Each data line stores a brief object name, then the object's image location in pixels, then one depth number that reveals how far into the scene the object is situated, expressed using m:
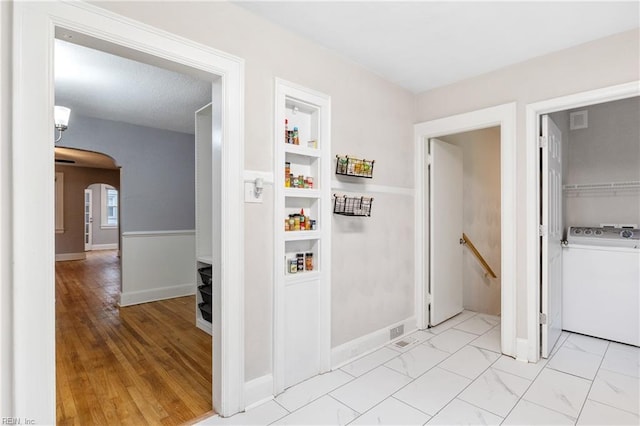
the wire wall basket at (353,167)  2.56
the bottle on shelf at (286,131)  2.30
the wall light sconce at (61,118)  3.00
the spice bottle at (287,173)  2.29
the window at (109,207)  10.53
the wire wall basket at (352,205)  2.56
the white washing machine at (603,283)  2.92
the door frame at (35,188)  1.32
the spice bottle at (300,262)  2.36
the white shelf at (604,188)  3.25
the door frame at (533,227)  2.63
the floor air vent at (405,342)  2.97
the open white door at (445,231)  3.41
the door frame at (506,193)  2.73
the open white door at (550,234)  2.67
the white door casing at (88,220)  10.15
